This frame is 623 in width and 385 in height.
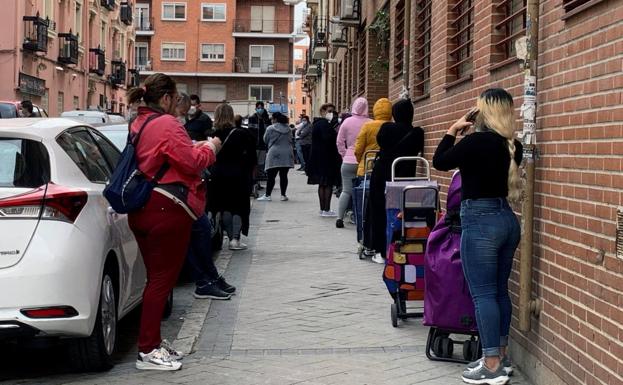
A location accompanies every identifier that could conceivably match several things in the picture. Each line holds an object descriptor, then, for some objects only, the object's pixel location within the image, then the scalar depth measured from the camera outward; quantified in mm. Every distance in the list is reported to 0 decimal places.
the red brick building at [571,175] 4281
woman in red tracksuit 5918
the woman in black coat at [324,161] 14852
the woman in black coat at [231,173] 10680
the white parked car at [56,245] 5164
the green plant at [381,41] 15266
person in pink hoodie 12328
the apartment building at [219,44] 71875
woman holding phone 5293
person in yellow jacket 10641
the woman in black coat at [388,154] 9578
